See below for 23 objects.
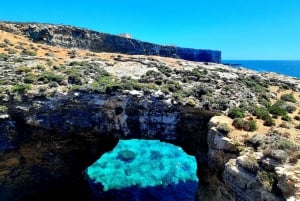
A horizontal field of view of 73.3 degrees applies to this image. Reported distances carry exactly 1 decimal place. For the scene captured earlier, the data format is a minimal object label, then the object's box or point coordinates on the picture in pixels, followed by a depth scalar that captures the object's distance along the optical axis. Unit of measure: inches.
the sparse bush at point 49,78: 674.0
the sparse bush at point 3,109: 583.8
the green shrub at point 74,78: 679.7
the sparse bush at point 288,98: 745.5
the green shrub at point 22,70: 713.3
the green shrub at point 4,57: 810.9
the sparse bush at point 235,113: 590.9
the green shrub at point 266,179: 385.5
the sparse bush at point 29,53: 958.1
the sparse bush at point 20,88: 614.4
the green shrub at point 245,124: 533.1
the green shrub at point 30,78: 665.3
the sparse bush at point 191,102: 618.3
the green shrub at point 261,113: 584.1
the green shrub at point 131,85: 643.8
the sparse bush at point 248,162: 416.3
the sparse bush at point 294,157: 393.9
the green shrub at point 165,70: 798.7
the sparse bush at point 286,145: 413.7
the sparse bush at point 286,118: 590.5
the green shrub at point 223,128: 516.1
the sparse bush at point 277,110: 615.4
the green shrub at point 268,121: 561.1
